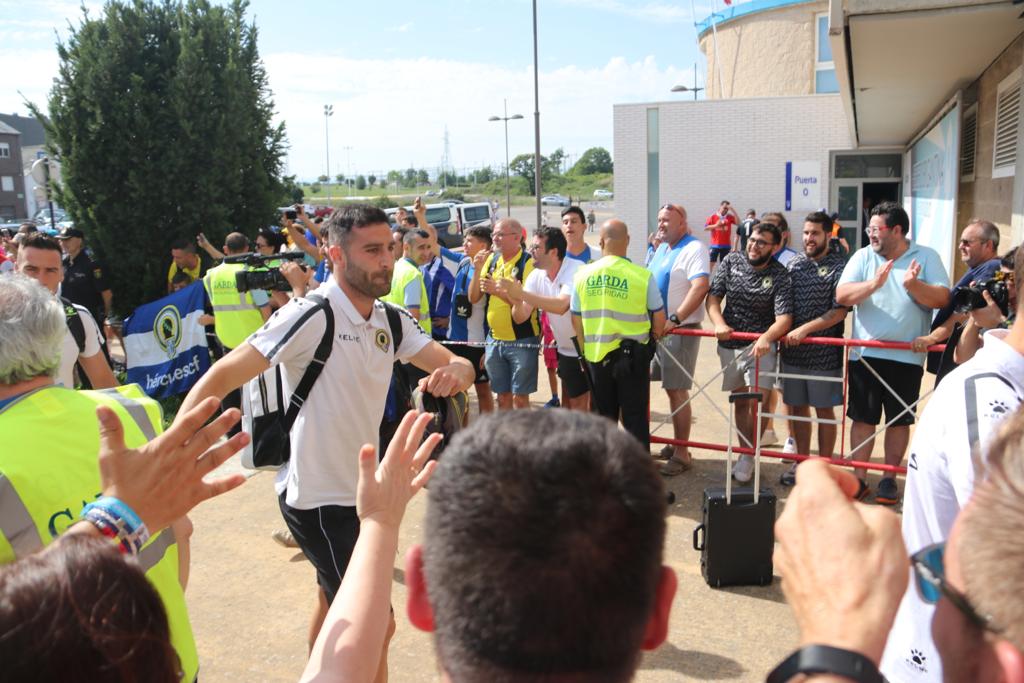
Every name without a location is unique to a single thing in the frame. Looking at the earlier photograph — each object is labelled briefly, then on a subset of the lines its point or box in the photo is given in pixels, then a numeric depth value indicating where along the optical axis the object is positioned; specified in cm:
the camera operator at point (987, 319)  449
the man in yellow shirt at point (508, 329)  759
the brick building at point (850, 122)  774
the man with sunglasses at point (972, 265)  571
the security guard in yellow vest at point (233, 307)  749
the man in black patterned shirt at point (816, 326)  638
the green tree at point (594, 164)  12069
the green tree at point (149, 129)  1053
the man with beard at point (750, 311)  647
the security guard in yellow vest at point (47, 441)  201
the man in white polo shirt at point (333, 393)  348
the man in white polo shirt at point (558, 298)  714
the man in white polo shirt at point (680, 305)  698
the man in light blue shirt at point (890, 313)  582
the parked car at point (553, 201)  7224
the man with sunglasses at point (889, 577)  105
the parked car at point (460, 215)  2939
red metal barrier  597
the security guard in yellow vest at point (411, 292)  761
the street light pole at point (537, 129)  2261
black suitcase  480
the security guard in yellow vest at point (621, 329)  631
